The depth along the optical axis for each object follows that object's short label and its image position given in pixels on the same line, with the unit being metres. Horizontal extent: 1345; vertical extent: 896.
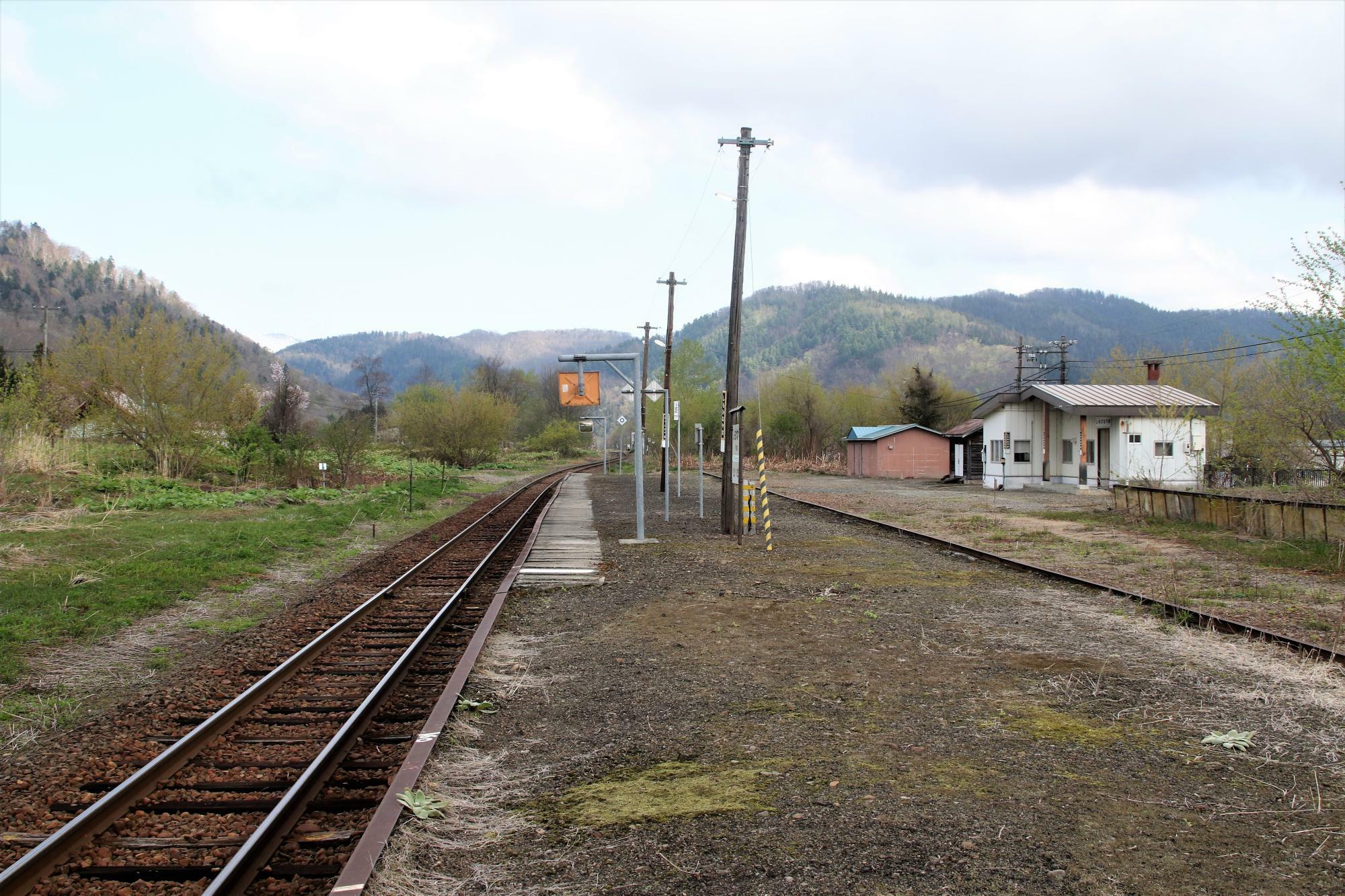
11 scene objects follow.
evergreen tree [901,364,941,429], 54.69
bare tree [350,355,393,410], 105.69
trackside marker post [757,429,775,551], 15.13
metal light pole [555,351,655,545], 16.56
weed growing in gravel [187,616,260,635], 8.98
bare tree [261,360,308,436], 33.72
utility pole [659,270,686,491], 32.75
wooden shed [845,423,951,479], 46.03
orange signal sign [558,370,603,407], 17.74
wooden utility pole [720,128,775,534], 17.75
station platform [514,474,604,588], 12.20
